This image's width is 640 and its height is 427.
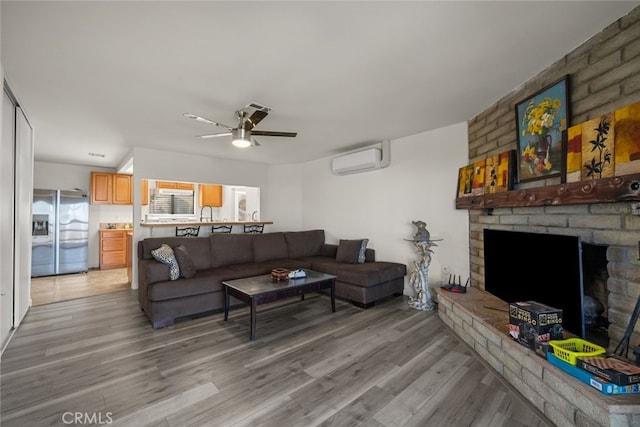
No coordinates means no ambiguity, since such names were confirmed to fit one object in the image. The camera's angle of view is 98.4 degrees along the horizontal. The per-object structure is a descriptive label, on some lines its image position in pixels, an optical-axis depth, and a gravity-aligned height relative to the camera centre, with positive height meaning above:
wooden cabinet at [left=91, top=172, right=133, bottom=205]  6.48 +0.65
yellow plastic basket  1.63 -0.82
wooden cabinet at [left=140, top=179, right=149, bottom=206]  6.68 +0.55
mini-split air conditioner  4.60 +0.95
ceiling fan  2.91 +0.98
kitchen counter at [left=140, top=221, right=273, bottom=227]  4.60 -0.15
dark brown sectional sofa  3.19 -0.77
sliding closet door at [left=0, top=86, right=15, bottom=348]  2.58 -0.06
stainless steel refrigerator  5.53 -0.35
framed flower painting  2.18 +0.73
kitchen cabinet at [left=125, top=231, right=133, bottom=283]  4.87 -0.75
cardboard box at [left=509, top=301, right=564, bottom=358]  1.84 -0.75
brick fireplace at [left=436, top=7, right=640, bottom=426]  1.57 -0.14
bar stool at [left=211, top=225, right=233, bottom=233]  5.45 -0.26
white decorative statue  3.73 -0.74
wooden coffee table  2.88 -0.81
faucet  7.44 +0.10
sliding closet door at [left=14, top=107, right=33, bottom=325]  3.06 +0.03
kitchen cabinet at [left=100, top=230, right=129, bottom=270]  6.48 -0.79
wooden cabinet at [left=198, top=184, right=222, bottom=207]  7.45 +0.56
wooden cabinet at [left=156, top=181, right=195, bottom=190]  7.04 +0.79
